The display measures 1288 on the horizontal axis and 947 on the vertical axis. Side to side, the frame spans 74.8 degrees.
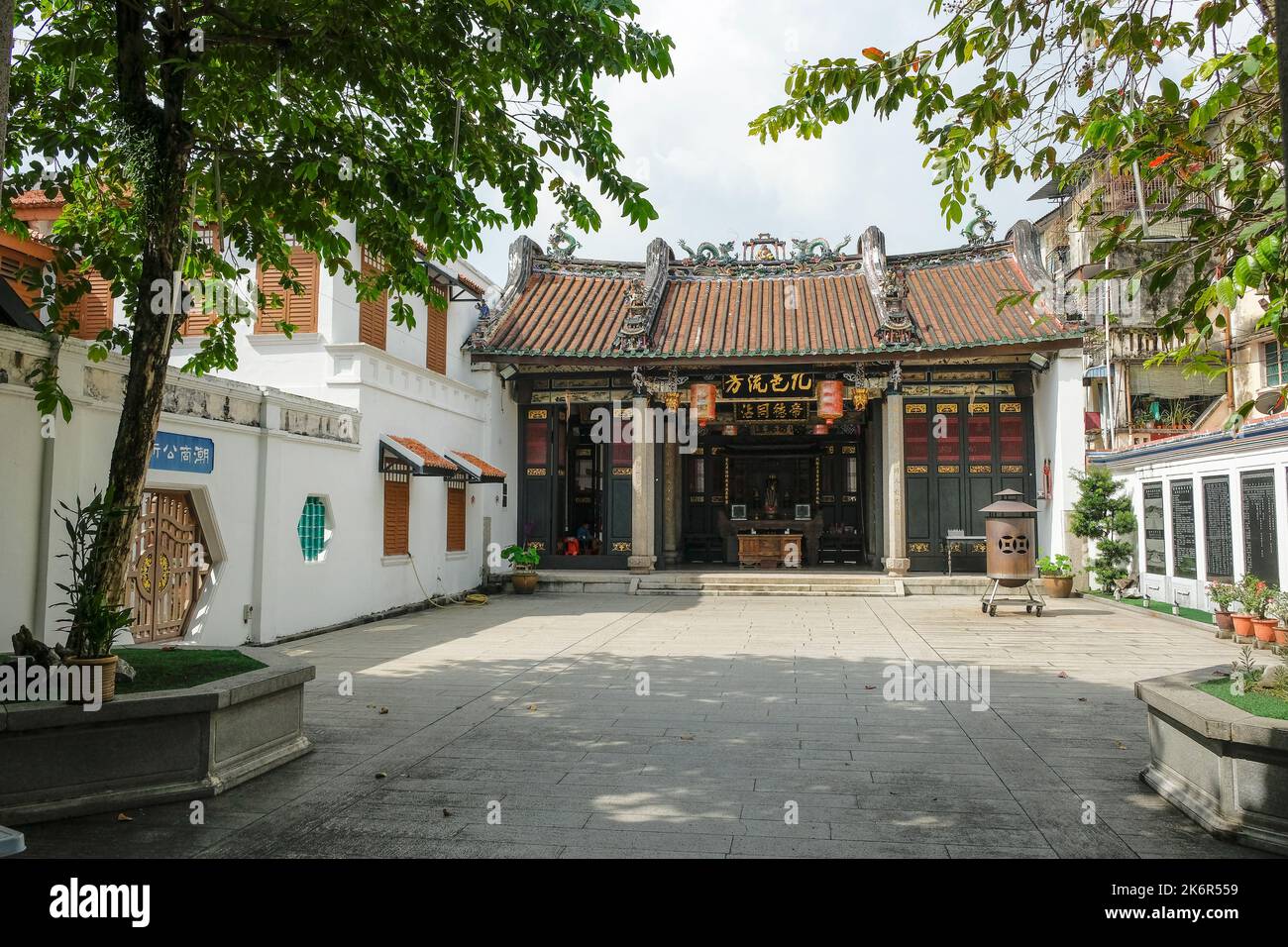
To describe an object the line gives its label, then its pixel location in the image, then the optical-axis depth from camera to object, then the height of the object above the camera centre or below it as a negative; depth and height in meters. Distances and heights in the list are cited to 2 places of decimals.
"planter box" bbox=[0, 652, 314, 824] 4.14 -1.21
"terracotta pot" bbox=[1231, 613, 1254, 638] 9.95 -1.17
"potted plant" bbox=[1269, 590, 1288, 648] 9.19 -0.93
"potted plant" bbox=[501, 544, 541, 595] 16.78 -0.94
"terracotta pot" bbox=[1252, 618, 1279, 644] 9.59 -1.18
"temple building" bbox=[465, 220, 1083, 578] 17.02 +2.86
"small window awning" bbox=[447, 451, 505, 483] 14.60 +0.97
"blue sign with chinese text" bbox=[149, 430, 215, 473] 8.40 +0.68
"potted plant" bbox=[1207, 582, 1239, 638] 10.35 -0.96
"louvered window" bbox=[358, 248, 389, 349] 12.55 +3.06
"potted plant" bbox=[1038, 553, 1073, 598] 15.43 -0.95
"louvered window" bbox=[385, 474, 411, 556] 13.10 +0.14
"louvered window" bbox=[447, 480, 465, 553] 15.71 +0.09
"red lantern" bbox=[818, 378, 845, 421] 17.28 +2.54
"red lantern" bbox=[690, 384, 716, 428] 17.66 +2.56
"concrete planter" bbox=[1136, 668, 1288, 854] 3.82 -1.17
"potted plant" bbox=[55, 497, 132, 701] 4.46 -0.56
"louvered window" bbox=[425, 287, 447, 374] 14.91 +3.28
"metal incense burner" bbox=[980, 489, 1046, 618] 13.26 -0.39
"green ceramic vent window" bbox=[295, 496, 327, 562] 10.92 -0.12
